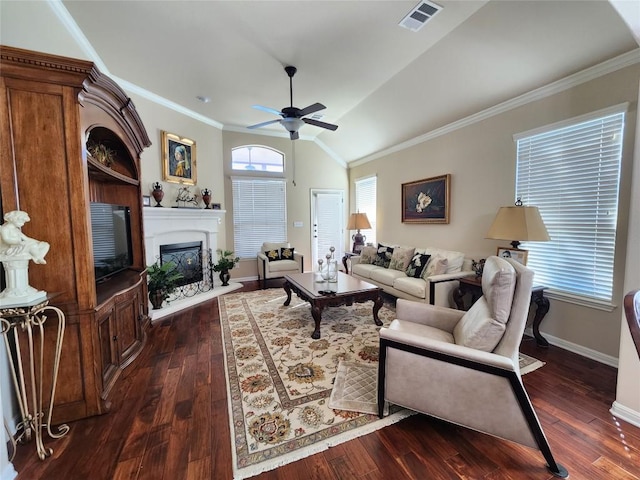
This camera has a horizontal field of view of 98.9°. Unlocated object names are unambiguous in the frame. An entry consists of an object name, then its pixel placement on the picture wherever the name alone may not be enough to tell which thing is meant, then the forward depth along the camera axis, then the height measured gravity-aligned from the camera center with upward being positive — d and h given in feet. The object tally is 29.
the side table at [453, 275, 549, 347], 9.24 -2.83
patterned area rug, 5.40 -4.36
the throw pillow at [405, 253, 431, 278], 13.33 -2.30
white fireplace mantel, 13.29 -0.27
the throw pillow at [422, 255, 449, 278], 12.22 -2.17
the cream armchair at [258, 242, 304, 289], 17.60 -2.68
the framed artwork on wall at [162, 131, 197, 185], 14.57 +3.52
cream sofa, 11.13 -2.83
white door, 21.75 -0.23
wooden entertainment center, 5.31 +0.78
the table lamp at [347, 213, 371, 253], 19.36 -0.45
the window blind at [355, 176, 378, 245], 19.95 +1.46
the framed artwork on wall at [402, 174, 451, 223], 14.01 +1.04
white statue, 4.76 -0.58
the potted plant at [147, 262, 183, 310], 12.25 -2.72
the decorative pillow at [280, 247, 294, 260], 18.75 -2.28
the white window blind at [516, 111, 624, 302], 8.21 +0.61
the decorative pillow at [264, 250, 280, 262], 18.38 -2.28
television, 8.05 -0.52
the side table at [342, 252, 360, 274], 19.60 -2.91
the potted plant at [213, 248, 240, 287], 16.92 -2.70
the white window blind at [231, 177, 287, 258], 19.20 +0.57
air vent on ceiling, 7.94 +6.17
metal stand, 4.94 -2.88
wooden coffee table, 10.19 -2.85
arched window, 18.99 +4.44
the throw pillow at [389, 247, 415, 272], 14.65 -2.14
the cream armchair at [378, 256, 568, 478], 4.78 -2.89
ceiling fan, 10.51 +4.18
